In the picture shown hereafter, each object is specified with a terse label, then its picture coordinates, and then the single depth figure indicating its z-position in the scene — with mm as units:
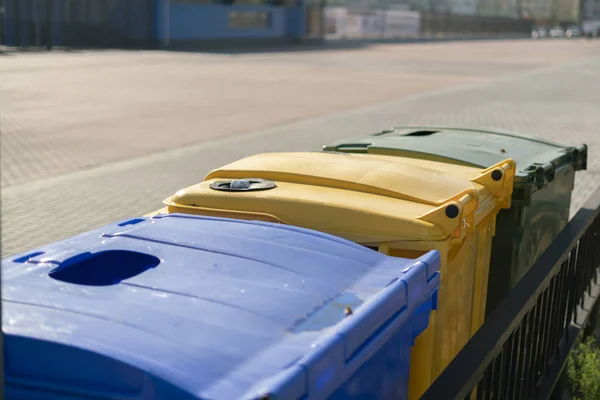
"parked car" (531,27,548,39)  80031
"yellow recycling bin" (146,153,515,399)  2740
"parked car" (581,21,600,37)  75938
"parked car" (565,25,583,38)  79275
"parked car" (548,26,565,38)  80188
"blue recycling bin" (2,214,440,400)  1597
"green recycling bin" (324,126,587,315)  3783
